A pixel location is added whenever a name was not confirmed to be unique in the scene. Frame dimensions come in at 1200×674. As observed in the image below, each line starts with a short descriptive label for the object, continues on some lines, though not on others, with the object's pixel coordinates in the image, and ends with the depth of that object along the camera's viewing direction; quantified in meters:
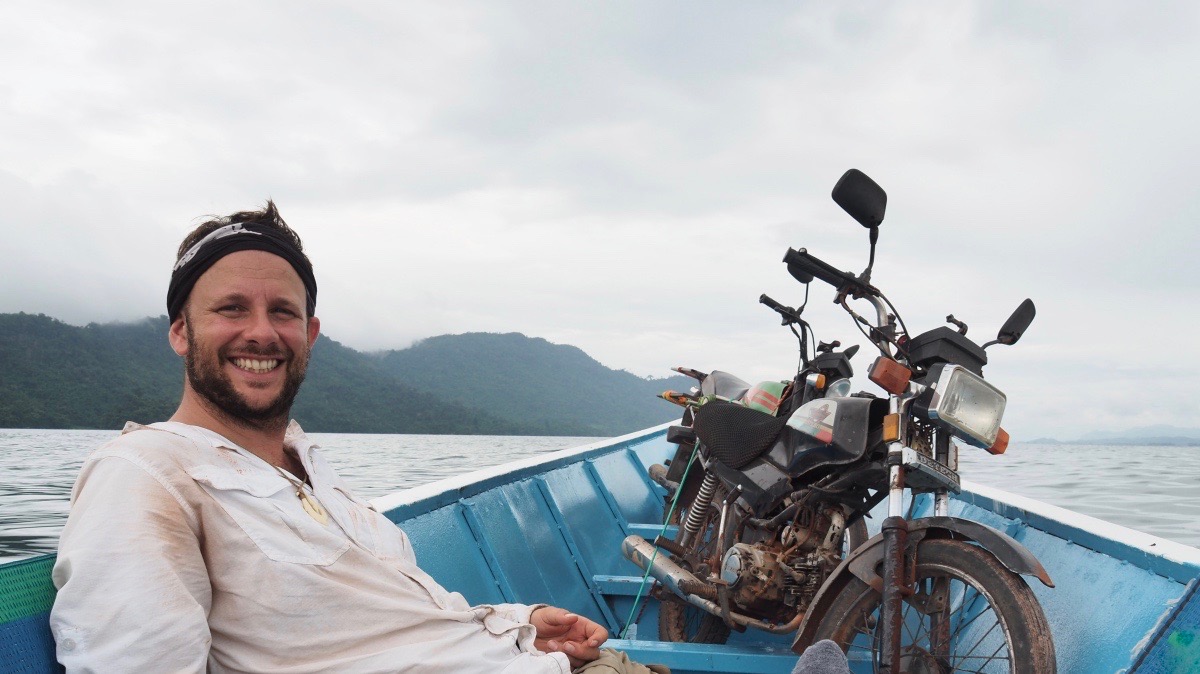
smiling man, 1.18
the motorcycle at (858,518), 2.31
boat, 1.93
